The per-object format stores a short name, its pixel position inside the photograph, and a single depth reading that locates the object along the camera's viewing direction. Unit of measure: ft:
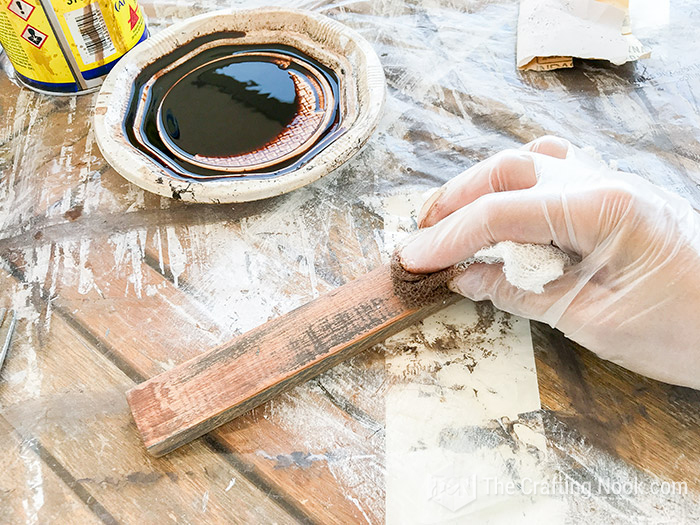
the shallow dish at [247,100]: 1.02
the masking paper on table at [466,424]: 0.81
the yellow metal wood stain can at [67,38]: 1.14
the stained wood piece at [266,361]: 0.85
